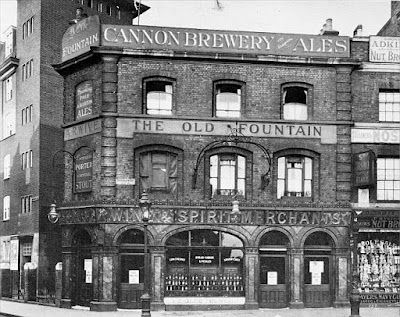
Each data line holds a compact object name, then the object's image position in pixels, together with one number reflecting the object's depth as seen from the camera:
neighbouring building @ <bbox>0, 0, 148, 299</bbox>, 36.00
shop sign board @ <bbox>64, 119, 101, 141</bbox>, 27.00
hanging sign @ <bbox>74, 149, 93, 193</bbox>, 27.39
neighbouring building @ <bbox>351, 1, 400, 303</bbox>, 27.31
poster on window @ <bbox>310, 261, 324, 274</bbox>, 27.12
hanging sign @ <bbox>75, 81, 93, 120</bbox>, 27.71
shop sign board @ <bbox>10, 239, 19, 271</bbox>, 38.78
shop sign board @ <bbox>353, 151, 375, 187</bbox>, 26.17
